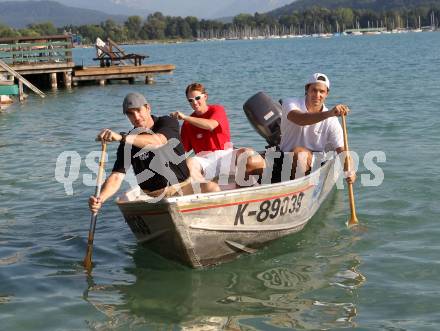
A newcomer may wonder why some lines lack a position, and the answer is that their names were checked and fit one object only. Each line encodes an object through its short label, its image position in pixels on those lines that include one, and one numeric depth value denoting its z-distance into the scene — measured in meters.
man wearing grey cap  7.12
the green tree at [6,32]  111.56
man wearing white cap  8.56
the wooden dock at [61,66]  30.67
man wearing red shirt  8.56
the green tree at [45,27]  173.40
